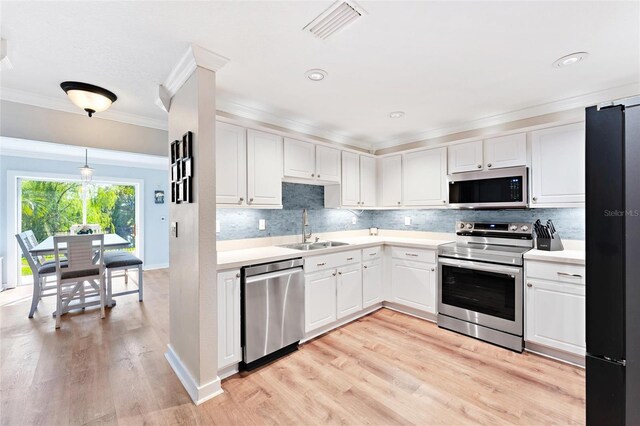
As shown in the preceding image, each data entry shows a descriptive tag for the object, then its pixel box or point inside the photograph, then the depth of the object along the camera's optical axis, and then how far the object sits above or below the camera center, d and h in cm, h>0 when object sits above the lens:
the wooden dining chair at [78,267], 346 -69
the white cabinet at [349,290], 316 -92
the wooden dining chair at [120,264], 400 -75
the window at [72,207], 510 +11
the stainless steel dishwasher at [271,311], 233 -87
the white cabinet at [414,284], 328 -90
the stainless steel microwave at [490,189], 294 +23
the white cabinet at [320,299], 284 -91
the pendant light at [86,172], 483 +69
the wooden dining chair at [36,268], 358 -72
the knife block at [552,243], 272 -33
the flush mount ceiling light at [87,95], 233 +98
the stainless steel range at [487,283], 269 -76
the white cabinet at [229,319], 219 -85
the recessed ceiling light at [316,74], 224 +110
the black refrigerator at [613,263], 107 -21
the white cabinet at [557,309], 236 -88
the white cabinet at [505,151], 295 +62
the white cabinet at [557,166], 263 +42
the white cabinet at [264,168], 275 +43
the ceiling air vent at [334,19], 153 +109
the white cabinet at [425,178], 353 +42
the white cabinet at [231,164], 251 +43
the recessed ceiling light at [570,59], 200 +109
